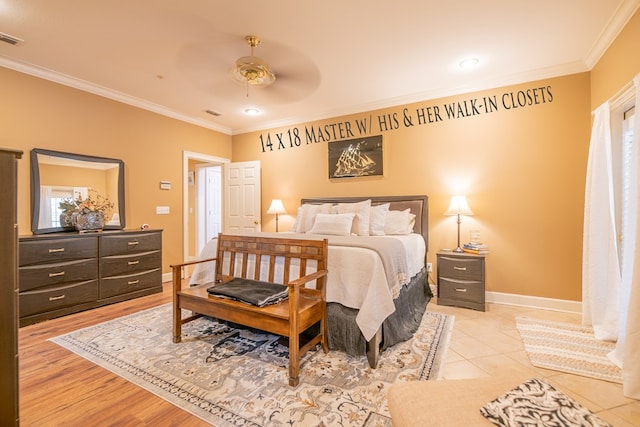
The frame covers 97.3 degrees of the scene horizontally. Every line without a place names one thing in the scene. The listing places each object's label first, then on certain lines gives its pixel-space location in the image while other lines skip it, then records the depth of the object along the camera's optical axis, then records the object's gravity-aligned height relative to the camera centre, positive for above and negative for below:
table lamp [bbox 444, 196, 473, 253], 3.41 +0.05
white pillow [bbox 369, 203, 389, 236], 3.64 -0.11
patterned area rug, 1.62 -1.14
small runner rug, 2.02 -1.14
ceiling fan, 2.67 +1.41
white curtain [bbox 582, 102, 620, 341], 2.47 -0.30
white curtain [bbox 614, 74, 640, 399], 1.71 -0.47
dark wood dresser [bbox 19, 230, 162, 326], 2.85 -0.65
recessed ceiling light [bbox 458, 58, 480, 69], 3.03 +1.62
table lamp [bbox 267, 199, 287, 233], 4.89 +0.09
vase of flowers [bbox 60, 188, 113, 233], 3.35 +0.00
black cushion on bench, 2.04 -0.61
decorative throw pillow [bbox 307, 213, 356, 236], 3.48 -0.15
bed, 2.07 -0.61
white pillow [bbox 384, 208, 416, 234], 3.62 -0.15
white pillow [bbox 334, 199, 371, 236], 3.61 -0.02
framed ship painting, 4.26 +0.85
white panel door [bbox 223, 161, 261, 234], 5.29 +0.32
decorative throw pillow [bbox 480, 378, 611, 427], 0.79 -0.59
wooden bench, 1.88 -0.63
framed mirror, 3.16 +0.38
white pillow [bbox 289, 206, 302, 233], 4.19 -0.14
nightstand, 3.23 -0.81
